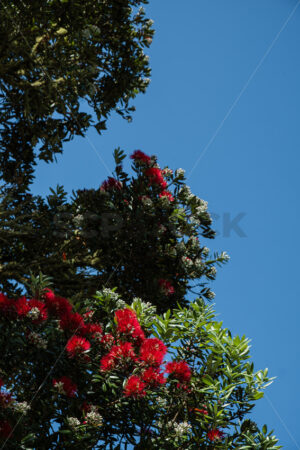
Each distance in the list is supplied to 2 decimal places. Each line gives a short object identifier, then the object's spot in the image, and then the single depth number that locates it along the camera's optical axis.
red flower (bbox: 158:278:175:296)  11.16
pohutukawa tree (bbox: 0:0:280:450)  7.08
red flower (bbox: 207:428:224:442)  6.87
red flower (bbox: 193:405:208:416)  7.60
